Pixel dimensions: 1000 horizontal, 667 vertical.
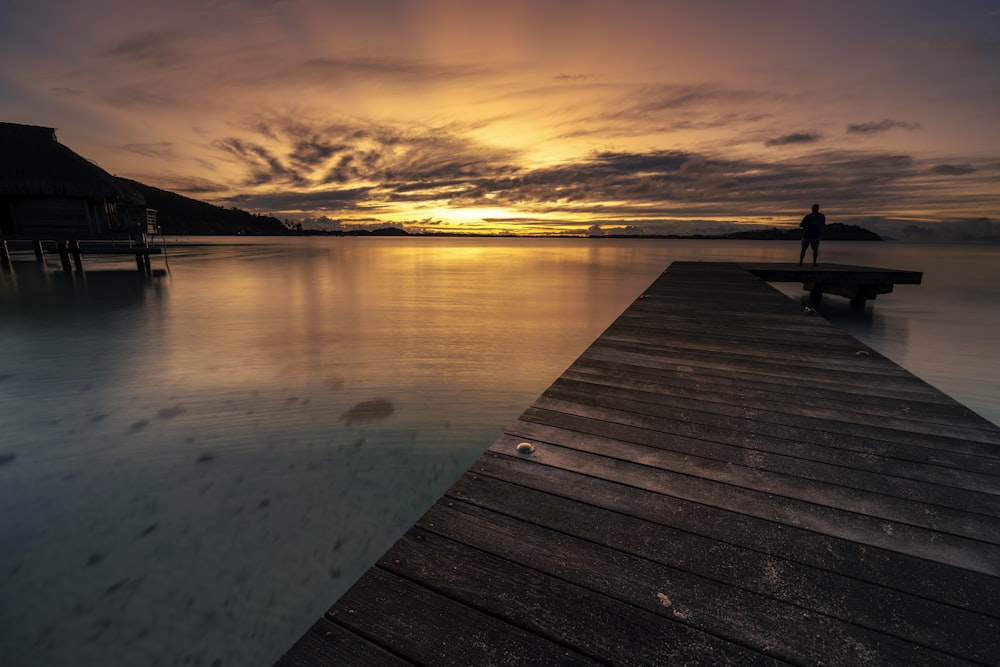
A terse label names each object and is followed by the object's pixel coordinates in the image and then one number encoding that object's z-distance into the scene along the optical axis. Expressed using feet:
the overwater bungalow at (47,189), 70.38
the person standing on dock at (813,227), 46.78
